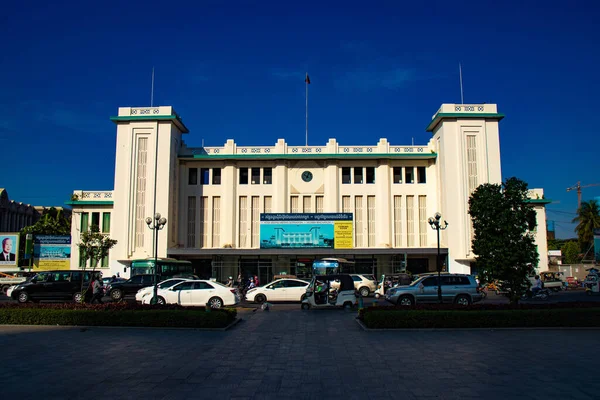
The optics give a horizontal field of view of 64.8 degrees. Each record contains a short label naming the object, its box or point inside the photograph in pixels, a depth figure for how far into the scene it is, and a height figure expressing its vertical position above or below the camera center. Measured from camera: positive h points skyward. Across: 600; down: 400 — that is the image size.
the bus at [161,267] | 35.84 -0.98
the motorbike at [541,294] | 29.75 -2.56
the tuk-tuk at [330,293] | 23.36 -1.92
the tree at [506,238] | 18.56 +0.63
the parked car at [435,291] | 22.91 -1.82
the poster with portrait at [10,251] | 51.16 +0.42
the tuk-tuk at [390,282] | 31.43 -1.91
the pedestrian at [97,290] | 22.12 -1.71
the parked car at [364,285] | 32.47 -2.13
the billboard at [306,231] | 44.41 +2.17
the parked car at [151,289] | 24.24 -1.79
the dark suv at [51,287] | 26.11 -1.79
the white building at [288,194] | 44.34 +5.94
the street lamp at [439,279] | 21.52 -1.23
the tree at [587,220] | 62.00 +4.31
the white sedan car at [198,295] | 22.98 -1.97
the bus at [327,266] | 37.16 -0.95
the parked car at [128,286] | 27.88 -1.89
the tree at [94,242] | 29.17 +0.66
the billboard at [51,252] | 49.44 +0.29
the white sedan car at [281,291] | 26.53 -2.07
